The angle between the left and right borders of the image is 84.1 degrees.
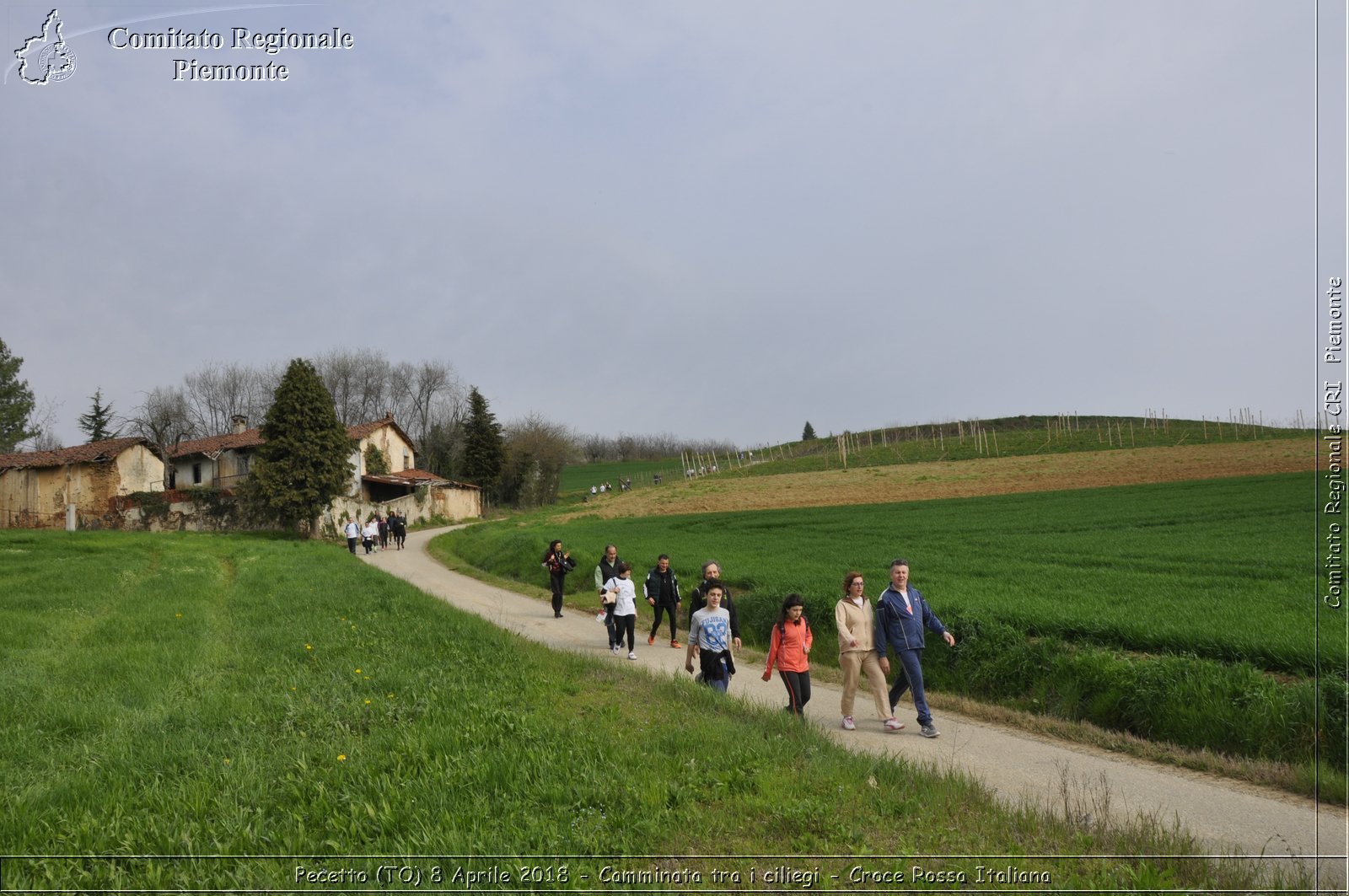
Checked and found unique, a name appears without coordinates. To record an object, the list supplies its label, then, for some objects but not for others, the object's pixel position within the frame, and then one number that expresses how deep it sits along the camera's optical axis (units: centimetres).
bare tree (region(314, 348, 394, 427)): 8206
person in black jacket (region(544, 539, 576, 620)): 1642
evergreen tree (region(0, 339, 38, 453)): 5306
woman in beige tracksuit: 828
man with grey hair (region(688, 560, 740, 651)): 980
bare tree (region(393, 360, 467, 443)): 8219
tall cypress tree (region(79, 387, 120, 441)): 6700
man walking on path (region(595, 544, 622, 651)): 1422
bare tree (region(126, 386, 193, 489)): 4819
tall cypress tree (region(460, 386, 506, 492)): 6400
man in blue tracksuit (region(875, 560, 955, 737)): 817
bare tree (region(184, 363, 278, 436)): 7850
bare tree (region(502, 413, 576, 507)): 6656
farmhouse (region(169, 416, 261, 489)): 5022
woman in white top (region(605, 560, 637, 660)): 1235
